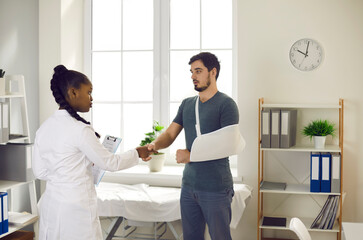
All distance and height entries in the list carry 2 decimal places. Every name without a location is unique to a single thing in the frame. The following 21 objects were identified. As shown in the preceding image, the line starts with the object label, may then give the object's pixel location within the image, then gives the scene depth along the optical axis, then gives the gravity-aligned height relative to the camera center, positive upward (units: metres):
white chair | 2.06 -0.53
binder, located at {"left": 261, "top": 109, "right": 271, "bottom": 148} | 3.46 -0.12
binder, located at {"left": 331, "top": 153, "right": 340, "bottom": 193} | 3.38 -0.44
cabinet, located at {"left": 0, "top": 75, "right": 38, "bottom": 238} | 3.01 -0.44
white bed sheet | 3.31 -0.68
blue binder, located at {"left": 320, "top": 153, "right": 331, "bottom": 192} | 3.39 -0.44
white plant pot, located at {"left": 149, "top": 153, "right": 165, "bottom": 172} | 3.91 -0.43
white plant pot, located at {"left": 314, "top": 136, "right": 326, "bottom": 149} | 3.43 -0.21
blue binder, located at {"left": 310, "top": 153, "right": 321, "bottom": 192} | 3.41 -0.44
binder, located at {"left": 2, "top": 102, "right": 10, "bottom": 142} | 2.85 -0.06
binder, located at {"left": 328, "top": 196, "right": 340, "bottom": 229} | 3.45 -0.75
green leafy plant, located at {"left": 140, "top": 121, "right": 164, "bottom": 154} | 3.85 -0.20
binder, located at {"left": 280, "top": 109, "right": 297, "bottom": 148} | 3.41 -0.12
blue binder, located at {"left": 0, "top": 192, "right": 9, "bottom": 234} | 2.84 -0.62
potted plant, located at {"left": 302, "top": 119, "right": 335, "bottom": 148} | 3.44 -0.14
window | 4.06 +0.51
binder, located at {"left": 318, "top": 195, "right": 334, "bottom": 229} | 3.46 -0.74
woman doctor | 2.22 -0.25
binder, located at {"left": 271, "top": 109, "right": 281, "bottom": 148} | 3.44 -0.11
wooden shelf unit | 3.40 -0.30
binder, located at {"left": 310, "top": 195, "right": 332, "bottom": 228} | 3.48 -0.77
